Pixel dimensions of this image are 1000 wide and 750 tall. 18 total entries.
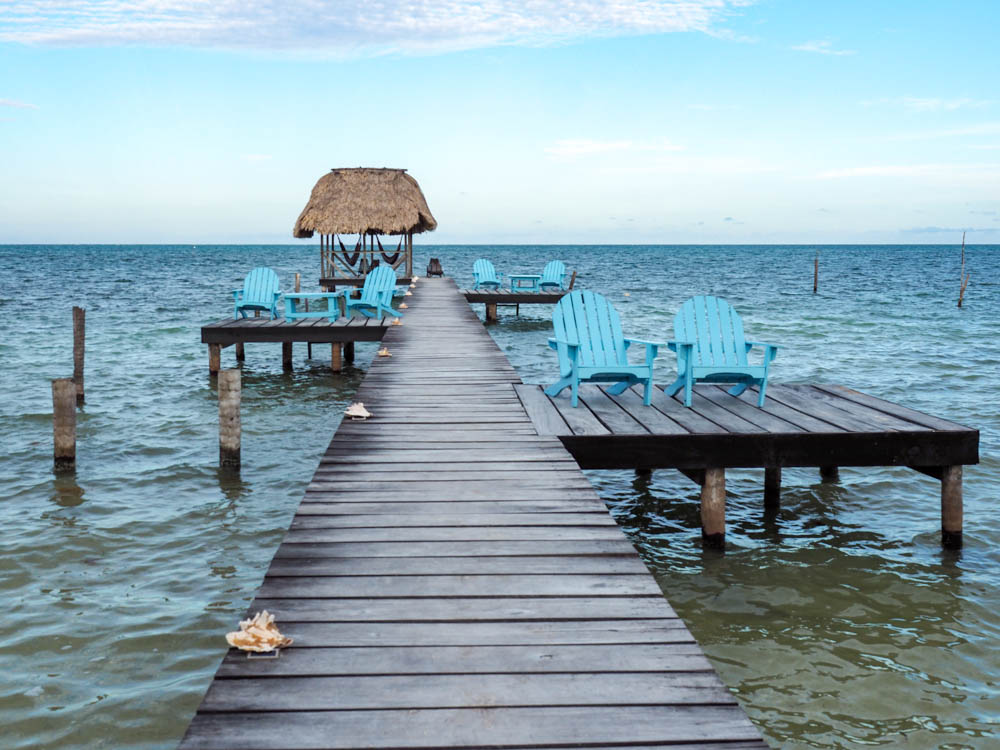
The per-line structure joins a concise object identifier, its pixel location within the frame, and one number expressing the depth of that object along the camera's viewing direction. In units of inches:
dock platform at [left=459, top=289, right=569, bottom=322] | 755.4
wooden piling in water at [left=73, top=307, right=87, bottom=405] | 423.5
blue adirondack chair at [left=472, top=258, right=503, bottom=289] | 818.2
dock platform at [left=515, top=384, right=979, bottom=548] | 201.6
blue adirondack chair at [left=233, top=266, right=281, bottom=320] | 501.4
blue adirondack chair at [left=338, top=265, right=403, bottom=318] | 520.7
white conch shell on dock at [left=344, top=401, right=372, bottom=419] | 224.5
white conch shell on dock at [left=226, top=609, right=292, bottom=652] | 95.7
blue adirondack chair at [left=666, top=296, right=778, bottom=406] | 246.7
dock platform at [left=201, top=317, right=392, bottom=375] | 446.6
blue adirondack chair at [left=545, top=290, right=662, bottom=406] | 245.4
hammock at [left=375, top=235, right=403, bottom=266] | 1028.7
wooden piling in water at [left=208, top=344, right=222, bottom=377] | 490.6
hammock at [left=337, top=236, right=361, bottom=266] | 1010.1
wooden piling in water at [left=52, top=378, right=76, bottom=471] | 288.4
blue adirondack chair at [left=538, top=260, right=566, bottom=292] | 810.8
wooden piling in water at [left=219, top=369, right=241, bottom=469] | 286.4
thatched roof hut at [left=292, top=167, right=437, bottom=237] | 916.0
